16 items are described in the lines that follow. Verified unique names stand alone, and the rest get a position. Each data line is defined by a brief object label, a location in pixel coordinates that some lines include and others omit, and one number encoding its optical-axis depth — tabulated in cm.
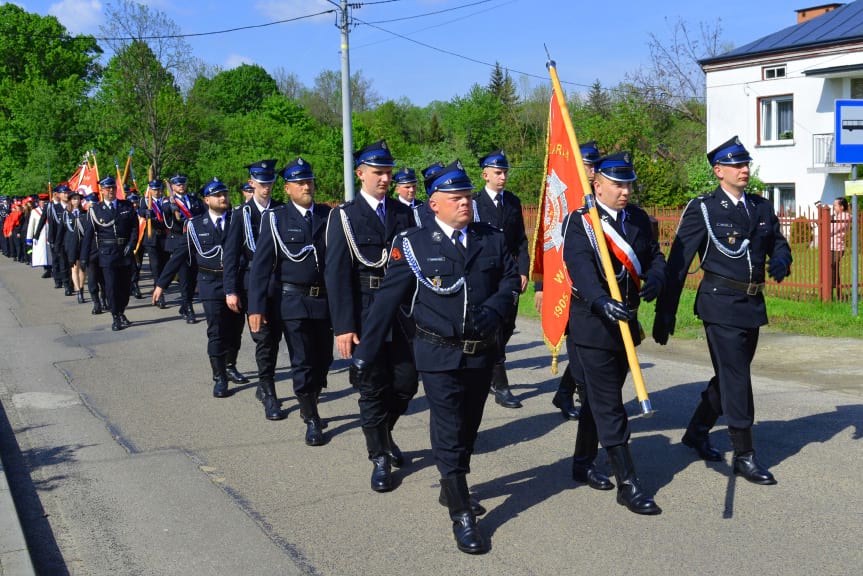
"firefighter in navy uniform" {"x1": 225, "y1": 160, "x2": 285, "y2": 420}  832
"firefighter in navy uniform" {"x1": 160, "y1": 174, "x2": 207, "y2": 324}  1480
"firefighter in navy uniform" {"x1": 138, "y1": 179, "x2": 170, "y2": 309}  1756
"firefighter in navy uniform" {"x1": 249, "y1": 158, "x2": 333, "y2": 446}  734
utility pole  2361
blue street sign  1285
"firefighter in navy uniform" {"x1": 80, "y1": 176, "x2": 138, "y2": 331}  1427
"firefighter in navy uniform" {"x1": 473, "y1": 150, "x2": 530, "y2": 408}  830
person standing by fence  1444
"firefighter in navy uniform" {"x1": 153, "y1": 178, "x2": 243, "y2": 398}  932
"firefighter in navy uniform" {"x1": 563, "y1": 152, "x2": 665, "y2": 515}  549
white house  3222
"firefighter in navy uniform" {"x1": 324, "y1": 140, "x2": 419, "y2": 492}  623
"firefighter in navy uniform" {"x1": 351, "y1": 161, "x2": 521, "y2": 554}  507
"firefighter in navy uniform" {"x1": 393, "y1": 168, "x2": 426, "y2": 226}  914
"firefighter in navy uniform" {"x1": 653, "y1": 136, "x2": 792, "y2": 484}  601
